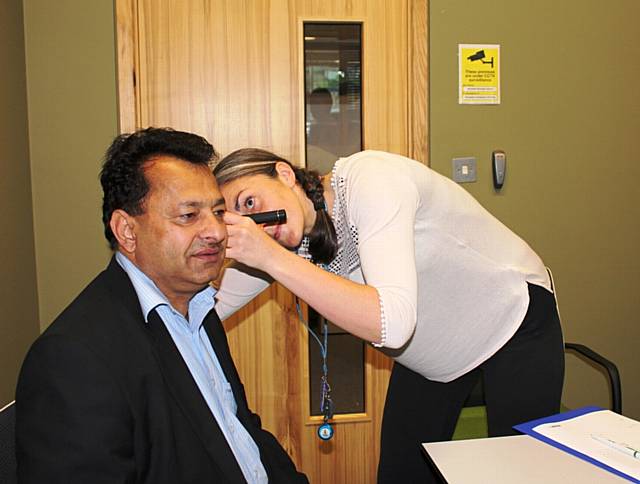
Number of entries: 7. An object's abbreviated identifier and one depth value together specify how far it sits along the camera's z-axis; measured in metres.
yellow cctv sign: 2.87
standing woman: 1.29
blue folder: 1.17
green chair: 2.07
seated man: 0.98
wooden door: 2.70
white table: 1.15
